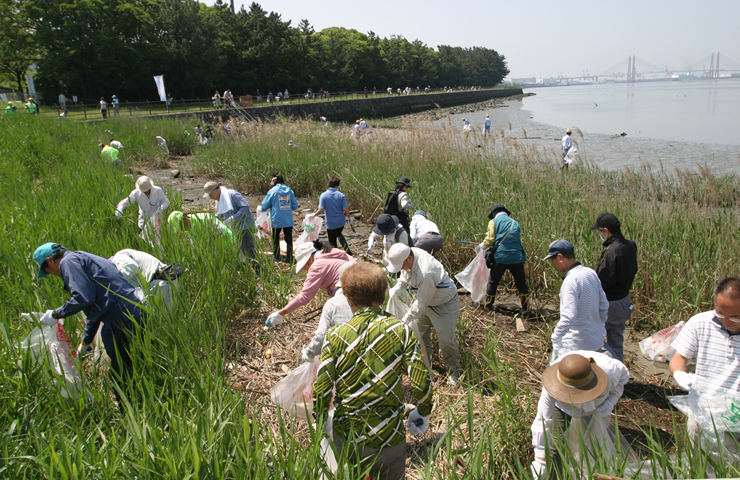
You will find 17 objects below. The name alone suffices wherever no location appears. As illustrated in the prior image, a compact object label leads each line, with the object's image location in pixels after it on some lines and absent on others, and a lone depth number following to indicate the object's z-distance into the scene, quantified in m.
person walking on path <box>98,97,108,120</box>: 21.67
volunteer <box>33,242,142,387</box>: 2.90
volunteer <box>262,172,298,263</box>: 6.34
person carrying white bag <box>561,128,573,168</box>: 11.04
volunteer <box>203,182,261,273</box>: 5.47
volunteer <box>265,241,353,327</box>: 3.51
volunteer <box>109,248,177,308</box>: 3.32
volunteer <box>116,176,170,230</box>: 5.59
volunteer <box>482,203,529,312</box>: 4.82
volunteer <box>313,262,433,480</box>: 2.10
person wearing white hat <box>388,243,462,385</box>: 3.37
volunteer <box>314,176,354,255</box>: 6.32
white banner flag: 21.48
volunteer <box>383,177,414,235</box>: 6.07
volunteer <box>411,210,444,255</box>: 5.00
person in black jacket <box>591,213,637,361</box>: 3.62
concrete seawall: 29.98
